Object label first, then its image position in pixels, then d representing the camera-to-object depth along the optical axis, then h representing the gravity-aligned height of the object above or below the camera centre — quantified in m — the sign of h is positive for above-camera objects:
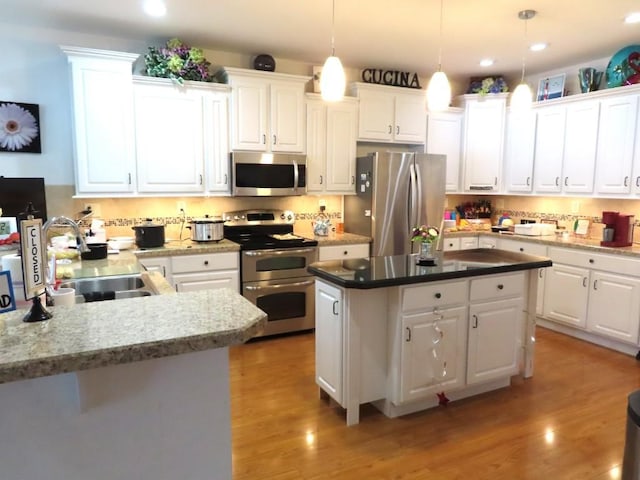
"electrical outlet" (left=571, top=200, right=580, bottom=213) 4.72 -0.08
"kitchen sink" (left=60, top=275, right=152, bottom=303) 2.26 -0.52
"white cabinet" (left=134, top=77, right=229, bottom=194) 3.72 +0.51
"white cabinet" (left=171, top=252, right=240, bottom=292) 3.67 -0.65
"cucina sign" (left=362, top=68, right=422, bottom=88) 4.80 +1.34
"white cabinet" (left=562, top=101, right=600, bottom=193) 4.22 +0.52
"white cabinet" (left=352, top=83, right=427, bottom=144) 4.61 +0.90
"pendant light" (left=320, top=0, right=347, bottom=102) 2.52 +0.68
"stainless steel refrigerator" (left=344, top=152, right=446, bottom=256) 4.38 +0.00
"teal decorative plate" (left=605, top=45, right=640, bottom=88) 3.94 +1.21
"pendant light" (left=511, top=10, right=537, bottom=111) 3.04 +0.72
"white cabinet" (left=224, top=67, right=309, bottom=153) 4.02 +0.81
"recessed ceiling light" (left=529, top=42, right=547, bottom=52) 3.99 +1.41
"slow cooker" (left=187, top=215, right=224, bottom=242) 3.88 -0.31
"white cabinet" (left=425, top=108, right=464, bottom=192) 5.02 +0.69
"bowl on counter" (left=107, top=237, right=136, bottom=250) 3.53 -0.39
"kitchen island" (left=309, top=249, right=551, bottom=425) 2.57 -0.81
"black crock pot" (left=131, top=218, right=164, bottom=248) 3.60 -0.33
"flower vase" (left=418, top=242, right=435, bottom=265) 2.87 -0.38
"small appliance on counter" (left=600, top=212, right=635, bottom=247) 3.94 -0.28
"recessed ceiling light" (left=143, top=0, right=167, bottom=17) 3.06 +1.35
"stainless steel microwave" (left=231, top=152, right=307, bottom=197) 4.08 +0.21
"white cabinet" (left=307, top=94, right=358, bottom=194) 4.41 +0.53
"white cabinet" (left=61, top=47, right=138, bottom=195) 3.47 +0.61
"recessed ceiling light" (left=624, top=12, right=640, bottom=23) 3.26 +1.38
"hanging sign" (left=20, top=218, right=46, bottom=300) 1.09 -0.16
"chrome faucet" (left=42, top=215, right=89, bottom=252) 1.34 -0.11
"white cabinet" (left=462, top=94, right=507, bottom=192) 5.03 +0.66
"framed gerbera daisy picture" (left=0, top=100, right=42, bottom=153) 3.53 +0.54
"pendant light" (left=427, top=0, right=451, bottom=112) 2.73 +0.67
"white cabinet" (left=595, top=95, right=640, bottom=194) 3.93 +0.52
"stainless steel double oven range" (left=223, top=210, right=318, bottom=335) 3.93 -0.72
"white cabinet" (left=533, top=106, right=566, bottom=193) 4.51 +0.53
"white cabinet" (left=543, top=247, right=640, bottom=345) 3.67 -0.85
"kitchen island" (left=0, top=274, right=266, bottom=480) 0.97 -0.50
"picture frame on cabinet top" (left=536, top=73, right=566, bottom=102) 4.61 +1.19
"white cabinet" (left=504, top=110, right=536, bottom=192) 4.81 +0.54
